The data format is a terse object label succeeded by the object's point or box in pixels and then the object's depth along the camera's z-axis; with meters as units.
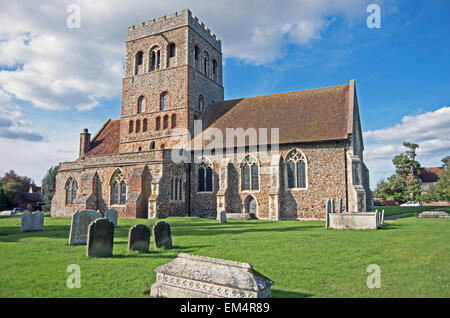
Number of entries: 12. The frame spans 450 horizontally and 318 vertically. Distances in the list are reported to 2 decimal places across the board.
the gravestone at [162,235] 9.48
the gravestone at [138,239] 9.00
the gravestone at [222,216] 18.55
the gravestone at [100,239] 8.22
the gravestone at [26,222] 14.35
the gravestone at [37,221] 14.80
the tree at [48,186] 44.59
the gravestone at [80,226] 10.58
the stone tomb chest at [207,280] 4.69
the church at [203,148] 20.86
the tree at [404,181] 44.81
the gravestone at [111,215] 14.88
